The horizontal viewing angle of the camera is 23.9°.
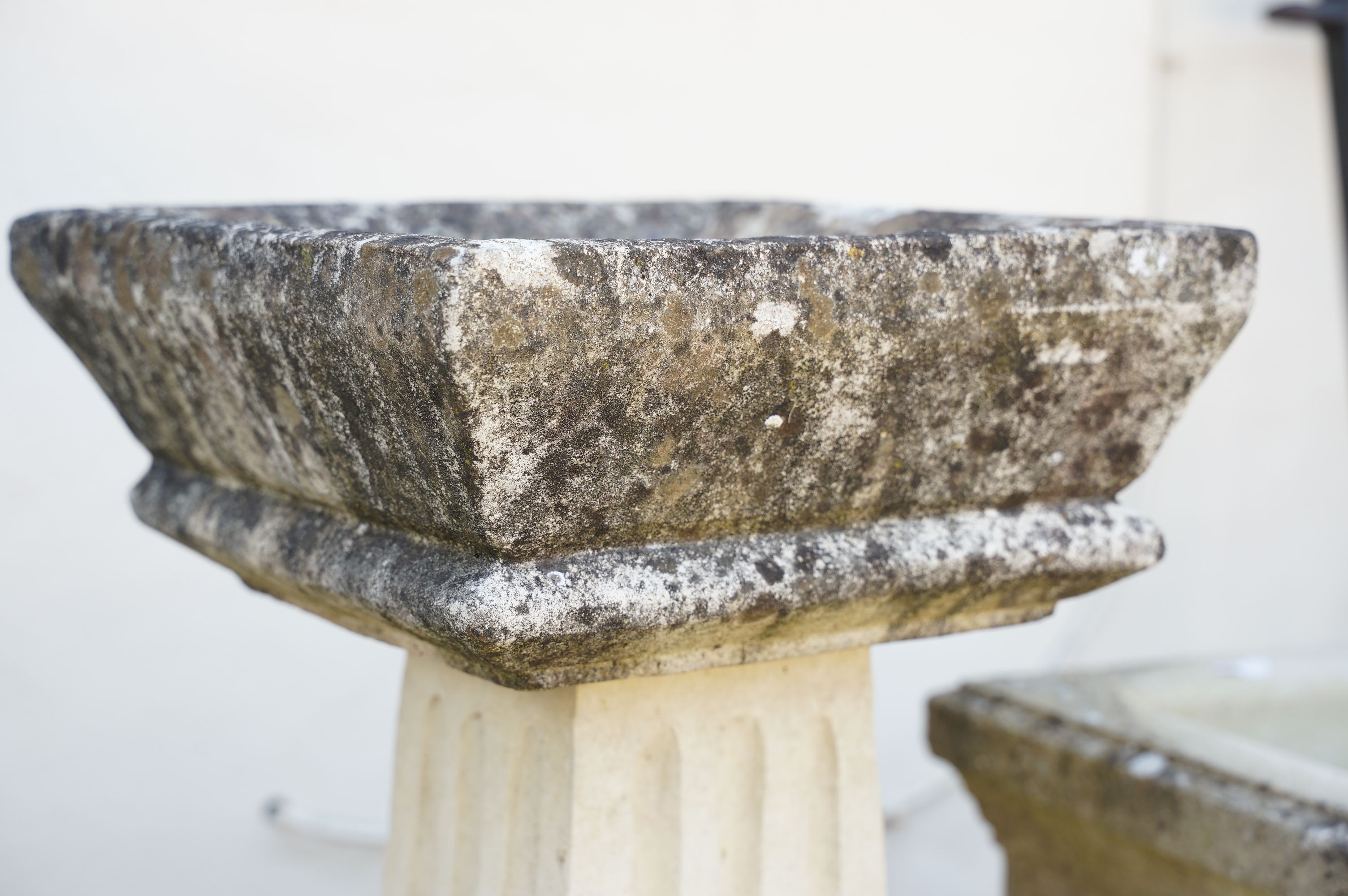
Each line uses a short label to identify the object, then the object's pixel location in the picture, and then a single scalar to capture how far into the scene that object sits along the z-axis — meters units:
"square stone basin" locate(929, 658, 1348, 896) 1.97
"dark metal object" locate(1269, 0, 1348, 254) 3.77
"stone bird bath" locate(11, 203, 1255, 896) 1.46
